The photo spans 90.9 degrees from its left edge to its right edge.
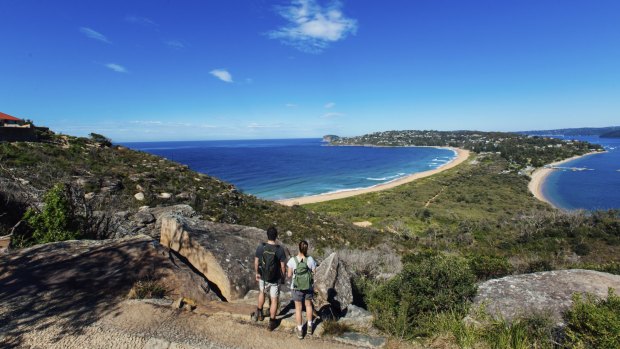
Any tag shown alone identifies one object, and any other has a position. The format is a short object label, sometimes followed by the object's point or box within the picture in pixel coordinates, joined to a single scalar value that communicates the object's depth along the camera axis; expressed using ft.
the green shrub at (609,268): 33.30
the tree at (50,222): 29.45
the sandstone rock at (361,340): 17.54
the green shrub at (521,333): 16.02
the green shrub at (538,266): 39.91
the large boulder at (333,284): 23.49
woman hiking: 18.62
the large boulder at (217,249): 24.84
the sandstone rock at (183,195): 73.92
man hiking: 19.44
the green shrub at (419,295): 19.06
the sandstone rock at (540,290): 20.92
